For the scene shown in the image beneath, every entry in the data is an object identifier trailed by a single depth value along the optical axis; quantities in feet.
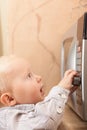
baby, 2.22
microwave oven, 2.19
